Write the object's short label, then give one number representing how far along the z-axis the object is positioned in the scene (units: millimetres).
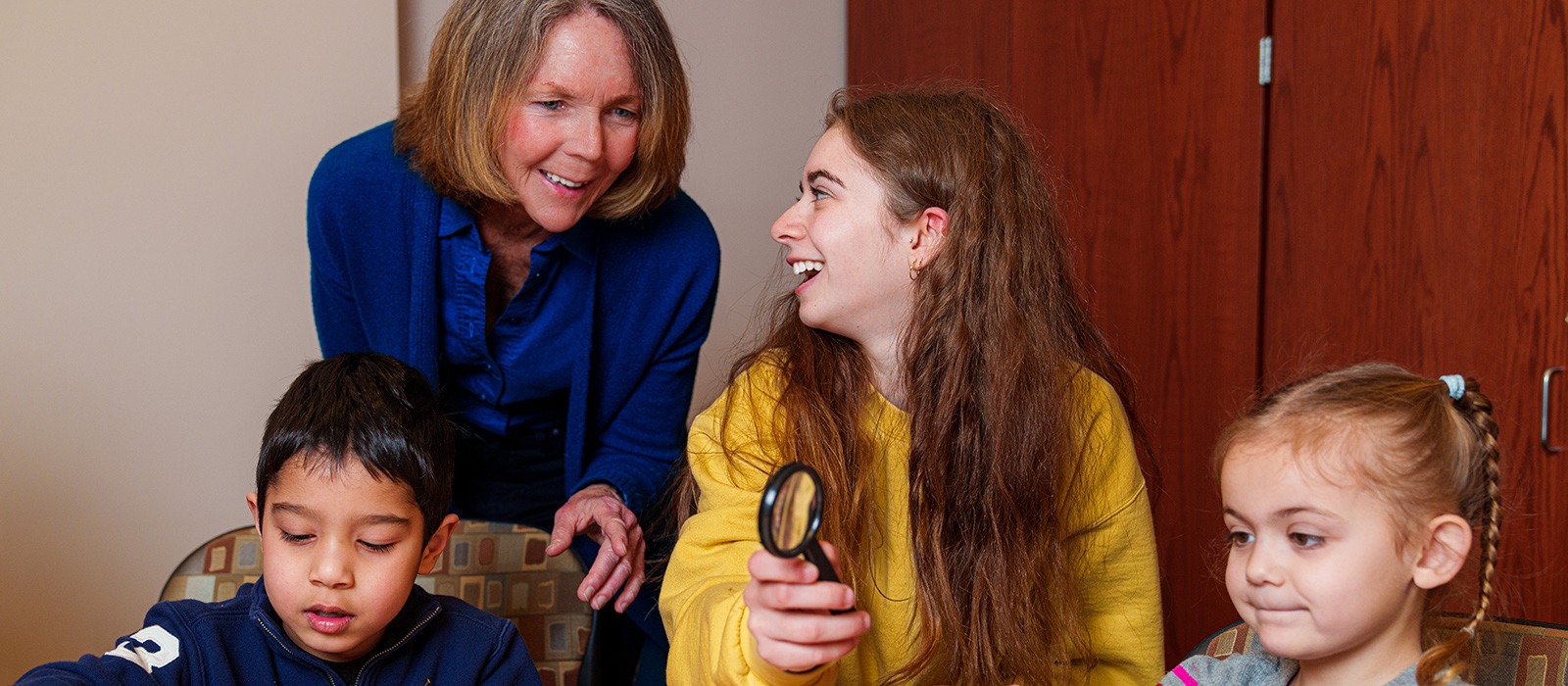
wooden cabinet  2154
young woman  1604
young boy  1510
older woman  2004
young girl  1326
